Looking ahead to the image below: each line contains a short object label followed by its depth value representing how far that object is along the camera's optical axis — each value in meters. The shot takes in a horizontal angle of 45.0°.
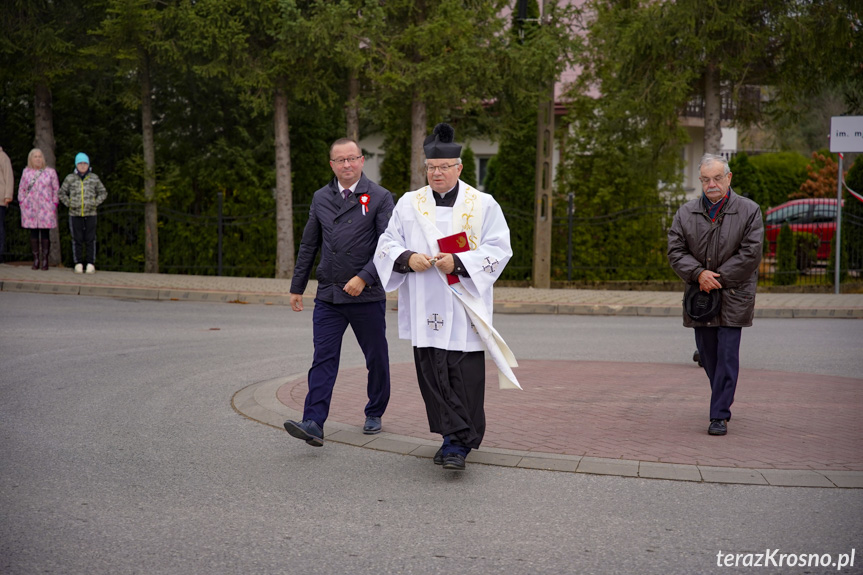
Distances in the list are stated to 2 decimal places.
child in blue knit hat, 17.11
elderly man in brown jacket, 6.66
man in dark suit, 6.36
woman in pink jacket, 17.31
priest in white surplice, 5.71
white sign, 16.98
